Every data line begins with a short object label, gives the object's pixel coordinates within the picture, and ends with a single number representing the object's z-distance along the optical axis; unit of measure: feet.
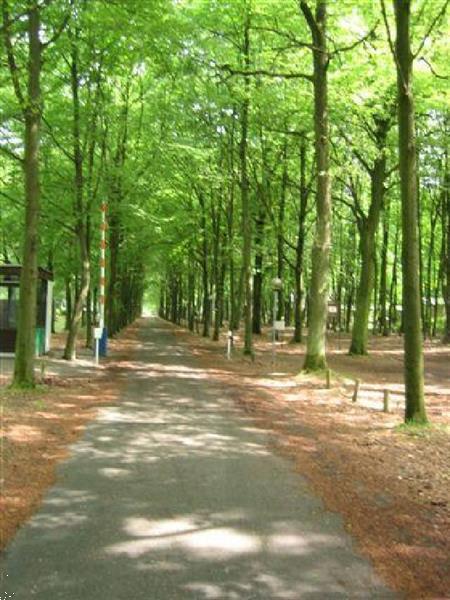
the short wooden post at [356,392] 47.14
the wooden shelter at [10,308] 74.69
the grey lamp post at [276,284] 72.34
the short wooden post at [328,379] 53.08
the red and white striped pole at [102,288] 66.85
